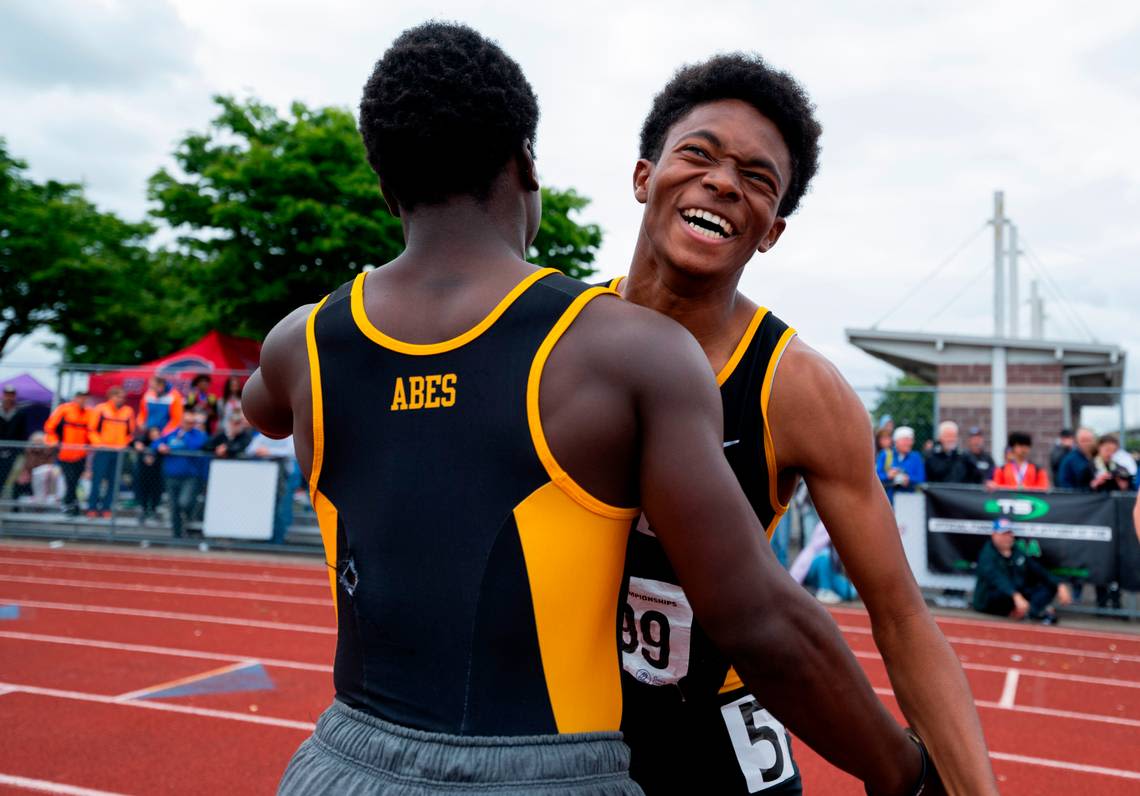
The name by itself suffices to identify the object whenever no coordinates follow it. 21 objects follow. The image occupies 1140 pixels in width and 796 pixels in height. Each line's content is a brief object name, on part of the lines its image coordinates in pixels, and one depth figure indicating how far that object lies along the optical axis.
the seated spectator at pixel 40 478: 12.57
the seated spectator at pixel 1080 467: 10.11
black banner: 9.39
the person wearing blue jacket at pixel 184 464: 12.09
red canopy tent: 15.92
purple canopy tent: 20.25
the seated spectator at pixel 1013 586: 9.60
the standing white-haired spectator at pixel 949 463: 10.32
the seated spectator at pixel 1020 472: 10.03
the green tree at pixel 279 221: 20.11
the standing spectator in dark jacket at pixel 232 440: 12.07
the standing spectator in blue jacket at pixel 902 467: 10.23
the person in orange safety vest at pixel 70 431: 12.63
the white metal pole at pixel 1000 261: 19.98
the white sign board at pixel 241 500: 11.88
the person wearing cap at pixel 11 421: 13.41
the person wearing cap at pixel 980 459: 10.37
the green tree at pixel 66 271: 25.83
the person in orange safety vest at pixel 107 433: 12.70
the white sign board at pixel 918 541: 10.03
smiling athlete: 1.97
